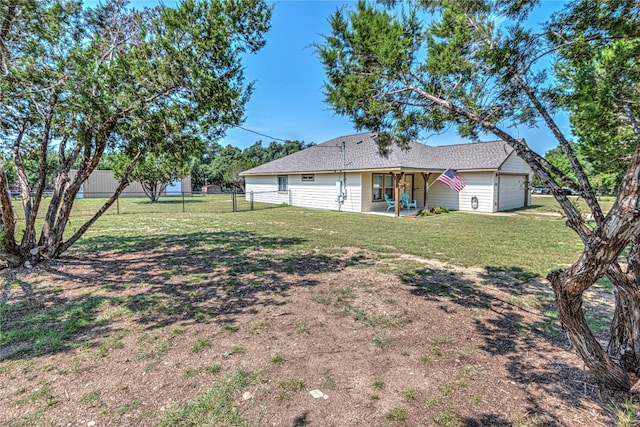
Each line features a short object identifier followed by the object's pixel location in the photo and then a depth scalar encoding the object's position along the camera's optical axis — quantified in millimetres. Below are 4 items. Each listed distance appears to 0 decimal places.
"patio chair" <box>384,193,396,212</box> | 15650
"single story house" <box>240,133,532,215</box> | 15258
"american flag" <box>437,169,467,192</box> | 13656
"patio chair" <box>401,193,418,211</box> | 16186
